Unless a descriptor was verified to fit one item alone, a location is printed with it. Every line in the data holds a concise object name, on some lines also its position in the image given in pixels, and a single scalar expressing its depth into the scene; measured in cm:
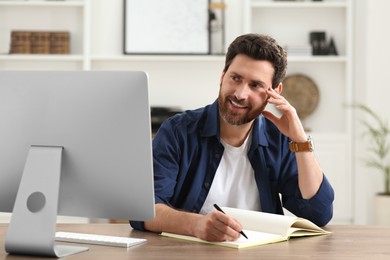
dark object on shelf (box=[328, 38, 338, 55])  629
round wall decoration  636
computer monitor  189
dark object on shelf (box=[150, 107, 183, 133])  597
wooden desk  191
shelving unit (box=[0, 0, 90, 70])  632
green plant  589
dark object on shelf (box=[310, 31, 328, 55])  626
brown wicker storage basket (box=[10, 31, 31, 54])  618
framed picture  624
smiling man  249
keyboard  205
